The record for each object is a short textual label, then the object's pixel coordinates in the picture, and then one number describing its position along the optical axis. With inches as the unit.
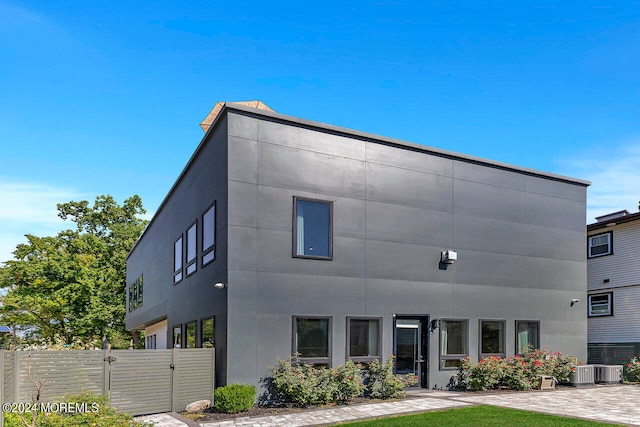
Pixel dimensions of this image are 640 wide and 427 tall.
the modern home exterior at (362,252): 491.8
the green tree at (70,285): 1414.9
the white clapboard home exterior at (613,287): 817.5
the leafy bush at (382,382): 512.1
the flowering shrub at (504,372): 576.7
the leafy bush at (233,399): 438.9
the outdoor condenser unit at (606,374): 656.4
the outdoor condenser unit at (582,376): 625.0
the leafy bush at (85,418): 235.5
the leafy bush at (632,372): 677.3
